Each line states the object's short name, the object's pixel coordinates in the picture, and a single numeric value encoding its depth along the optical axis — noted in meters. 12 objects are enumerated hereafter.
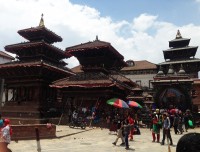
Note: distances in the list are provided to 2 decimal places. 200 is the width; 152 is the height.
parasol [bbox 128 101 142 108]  15.79
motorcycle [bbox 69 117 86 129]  16.29
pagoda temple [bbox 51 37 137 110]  18.29
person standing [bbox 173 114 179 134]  14.50
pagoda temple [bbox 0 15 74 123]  20.47
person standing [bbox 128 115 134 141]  10.41
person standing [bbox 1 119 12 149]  6.58
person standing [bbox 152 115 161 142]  10.78
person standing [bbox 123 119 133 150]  9.16
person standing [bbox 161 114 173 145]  10.02
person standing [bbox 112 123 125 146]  9.93
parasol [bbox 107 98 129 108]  13.41
